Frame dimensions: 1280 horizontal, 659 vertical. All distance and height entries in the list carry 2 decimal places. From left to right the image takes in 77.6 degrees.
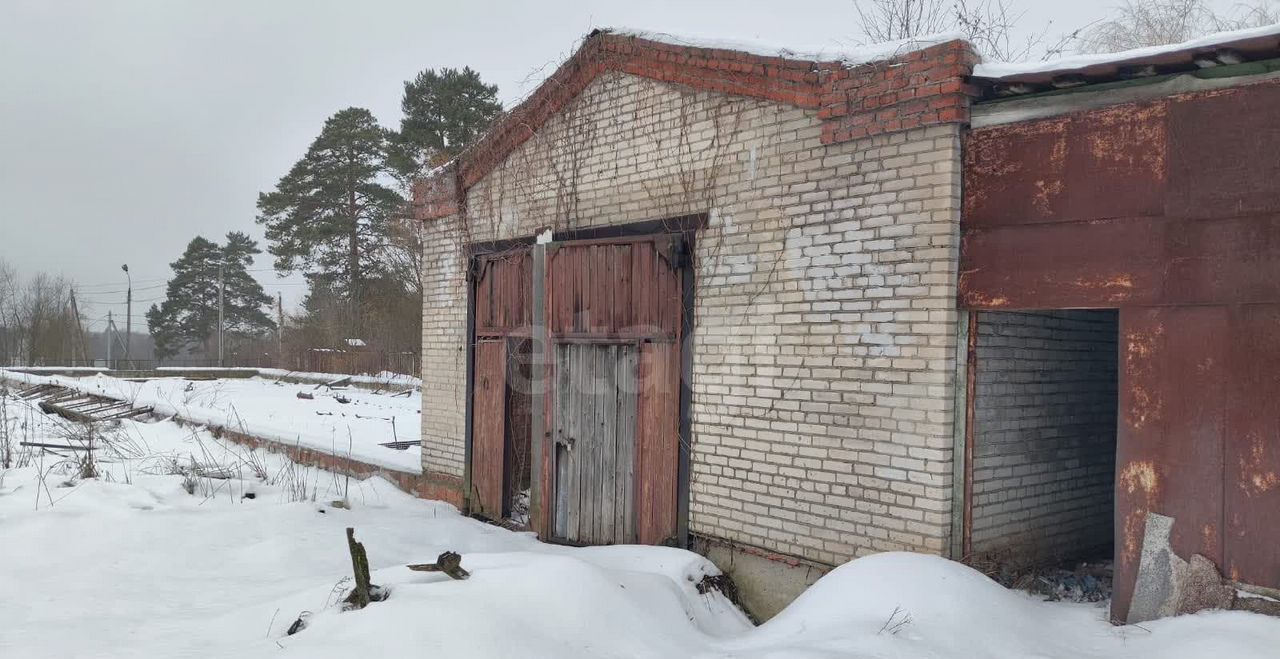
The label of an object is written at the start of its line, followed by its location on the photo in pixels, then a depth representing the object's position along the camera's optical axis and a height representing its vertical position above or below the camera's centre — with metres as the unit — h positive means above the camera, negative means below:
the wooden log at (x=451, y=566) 4.82 -1.44
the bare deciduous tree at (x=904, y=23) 13.81 +5.60
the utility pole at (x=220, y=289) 38.39 +1.82
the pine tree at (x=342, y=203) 32.81 +5.14
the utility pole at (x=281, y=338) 31.83 -0.60
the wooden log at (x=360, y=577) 4.50 -1.43
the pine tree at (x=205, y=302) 50.50 +1.37
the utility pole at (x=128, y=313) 45.07 +0.52
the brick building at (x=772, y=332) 4.83 +0.02
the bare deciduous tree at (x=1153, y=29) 14.34 +5.86
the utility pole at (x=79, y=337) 50.12 -1.05
